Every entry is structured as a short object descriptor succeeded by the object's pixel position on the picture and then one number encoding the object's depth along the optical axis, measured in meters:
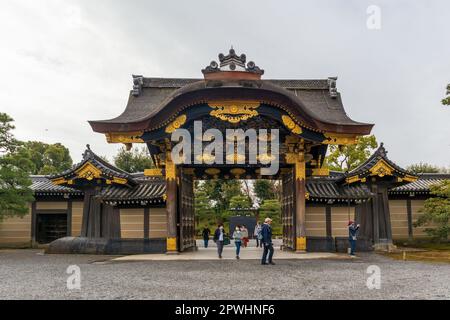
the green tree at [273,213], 41.44
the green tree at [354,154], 35.81
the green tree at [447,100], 19.28
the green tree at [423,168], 53.26
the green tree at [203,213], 42.94
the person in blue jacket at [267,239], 13.59
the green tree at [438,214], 20.92
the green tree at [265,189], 49.53
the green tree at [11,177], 21.03
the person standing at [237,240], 15.91
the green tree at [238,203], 44.31
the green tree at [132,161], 57.22
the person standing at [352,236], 16.69
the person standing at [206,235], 24.63
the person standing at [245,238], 25.58
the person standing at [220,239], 16.20
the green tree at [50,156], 49.78
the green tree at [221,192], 48.22
